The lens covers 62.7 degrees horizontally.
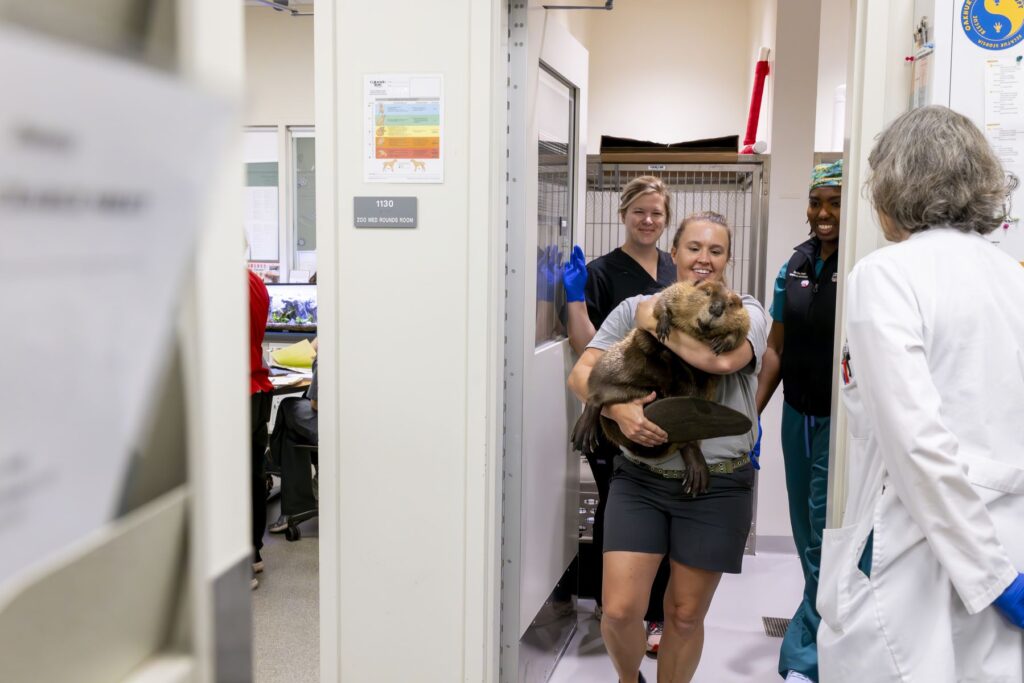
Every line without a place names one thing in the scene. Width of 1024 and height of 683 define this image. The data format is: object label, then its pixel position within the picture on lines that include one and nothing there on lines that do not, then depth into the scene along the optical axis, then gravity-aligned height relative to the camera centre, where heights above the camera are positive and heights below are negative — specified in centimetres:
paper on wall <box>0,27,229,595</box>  36 +0
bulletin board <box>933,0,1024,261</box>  172 +37
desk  438 -70
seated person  427 -103
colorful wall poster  217 +33
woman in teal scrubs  279 -40
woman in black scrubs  302 -6
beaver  224 -30
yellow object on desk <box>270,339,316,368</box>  507 -63
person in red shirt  368 -68
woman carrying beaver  236 -73
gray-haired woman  143 -29
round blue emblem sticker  172 +49
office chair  446 -145
